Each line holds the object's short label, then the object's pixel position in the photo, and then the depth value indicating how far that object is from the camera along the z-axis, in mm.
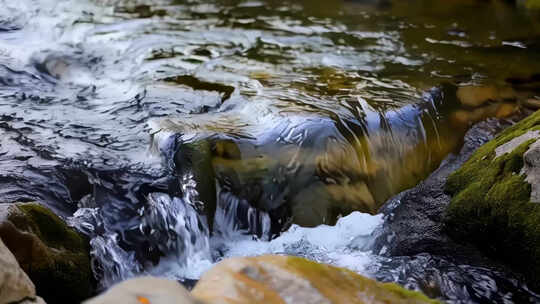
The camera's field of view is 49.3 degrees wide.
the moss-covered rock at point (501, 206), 4434
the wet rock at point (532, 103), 7051
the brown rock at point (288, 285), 3191
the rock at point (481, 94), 7111
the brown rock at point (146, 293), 2701
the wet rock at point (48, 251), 3924
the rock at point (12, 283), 3049
